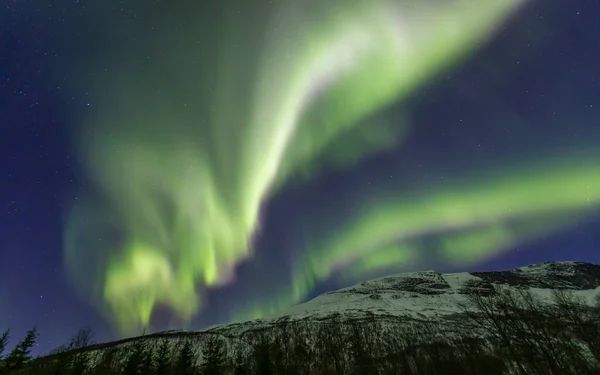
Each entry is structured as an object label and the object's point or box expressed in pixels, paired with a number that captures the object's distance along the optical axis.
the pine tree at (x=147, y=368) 78.81
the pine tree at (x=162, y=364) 73.24
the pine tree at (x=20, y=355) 60.62
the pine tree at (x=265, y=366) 85.31
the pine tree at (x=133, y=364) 69.31
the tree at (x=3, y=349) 56.44
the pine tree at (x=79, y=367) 64.84
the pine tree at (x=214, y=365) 70.06
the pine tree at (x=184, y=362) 88.19
